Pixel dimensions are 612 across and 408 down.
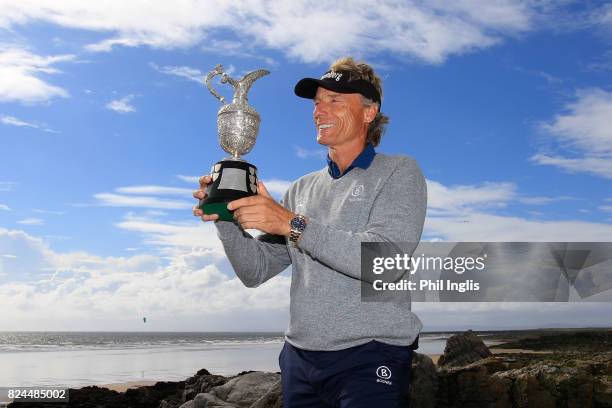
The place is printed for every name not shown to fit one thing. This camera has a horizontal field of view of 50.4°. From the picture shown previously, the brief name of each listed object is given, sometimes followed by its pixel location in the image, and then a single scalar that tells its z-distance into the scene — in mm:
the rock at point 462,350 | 8180
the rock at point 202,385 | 10445
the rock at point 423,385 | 5836
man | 2525
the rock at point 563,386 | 5363
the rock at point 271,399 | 6162
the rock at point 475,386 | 5586
